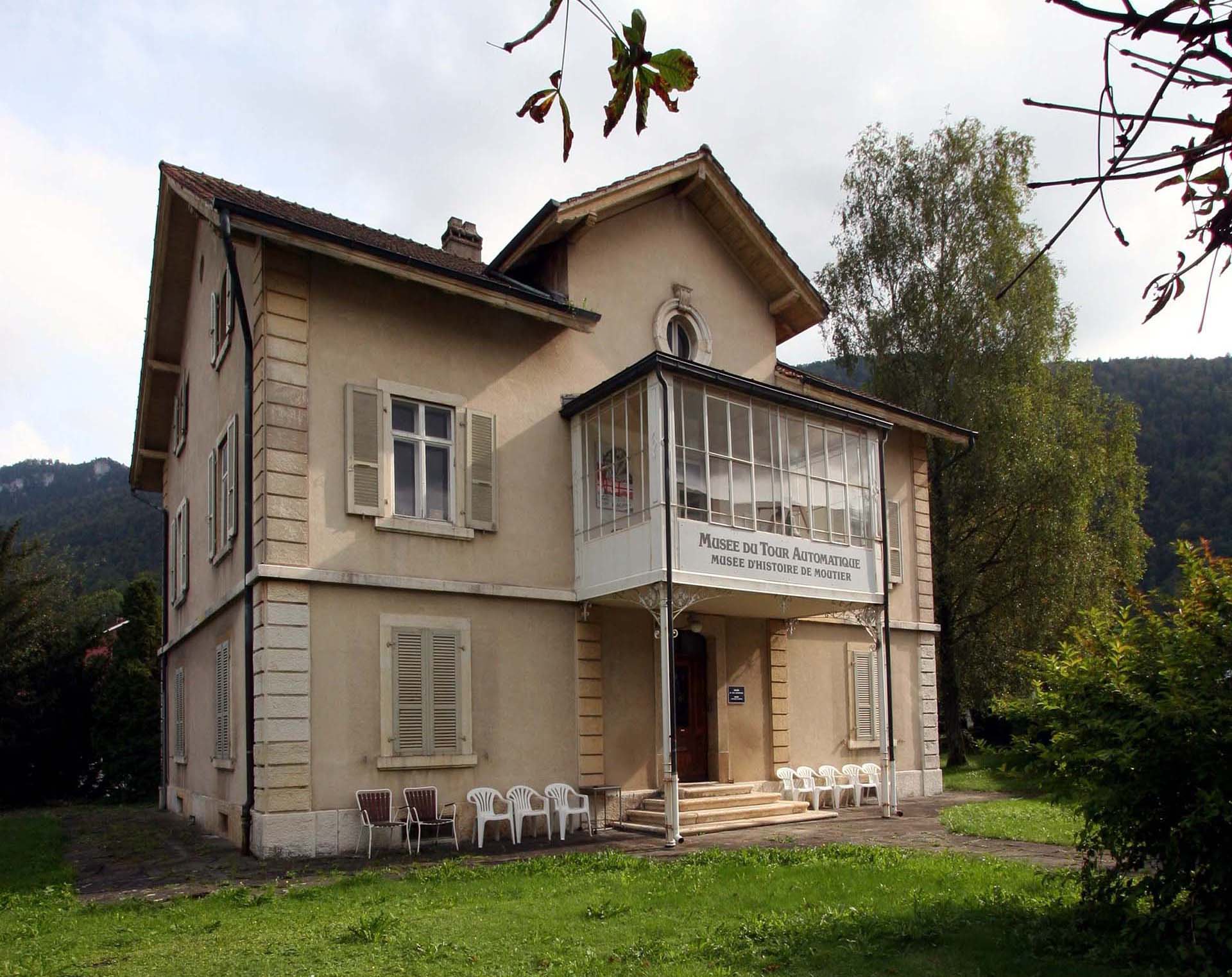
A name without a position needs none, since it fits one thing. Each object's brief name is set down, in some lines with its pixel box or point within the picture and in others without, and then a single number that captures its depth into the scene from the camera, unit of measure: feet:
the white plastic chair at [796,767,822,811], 54.54
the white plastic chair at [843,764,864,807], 56.75
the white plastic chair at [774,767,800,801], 55.16
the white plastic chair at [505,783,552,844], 44.21
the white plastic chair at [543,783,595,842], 45.09
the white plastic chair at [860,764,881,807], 58.80
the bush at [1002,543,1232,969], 20.86
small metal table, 47.47
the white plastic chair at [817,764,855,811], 55.31
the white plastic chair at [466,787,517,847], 42.98
